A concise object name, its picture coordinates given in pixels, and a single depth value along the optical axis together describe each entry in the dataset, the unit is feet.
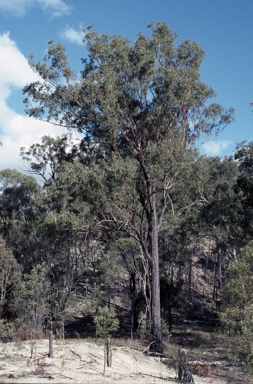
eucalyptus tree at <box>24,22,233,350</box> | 61.00
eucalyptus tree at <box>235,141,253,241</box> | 71.91
